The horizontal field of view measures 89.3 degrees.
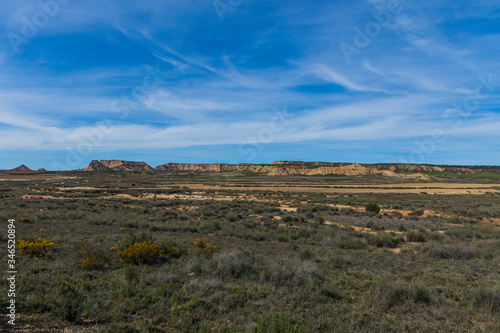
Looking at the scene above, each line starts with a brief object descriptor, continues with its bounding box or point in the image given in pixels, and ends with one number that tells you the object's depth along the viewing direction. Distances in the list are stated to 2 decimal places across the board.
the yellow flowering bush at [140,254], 7.88
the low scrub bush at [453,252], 9.80
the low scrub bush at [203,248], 8.90
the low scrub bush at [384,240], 12.44
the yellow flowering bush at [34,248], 8.12
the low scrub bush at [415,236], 13.34
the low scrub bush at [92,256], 7.18
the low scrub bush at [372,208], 24.80
